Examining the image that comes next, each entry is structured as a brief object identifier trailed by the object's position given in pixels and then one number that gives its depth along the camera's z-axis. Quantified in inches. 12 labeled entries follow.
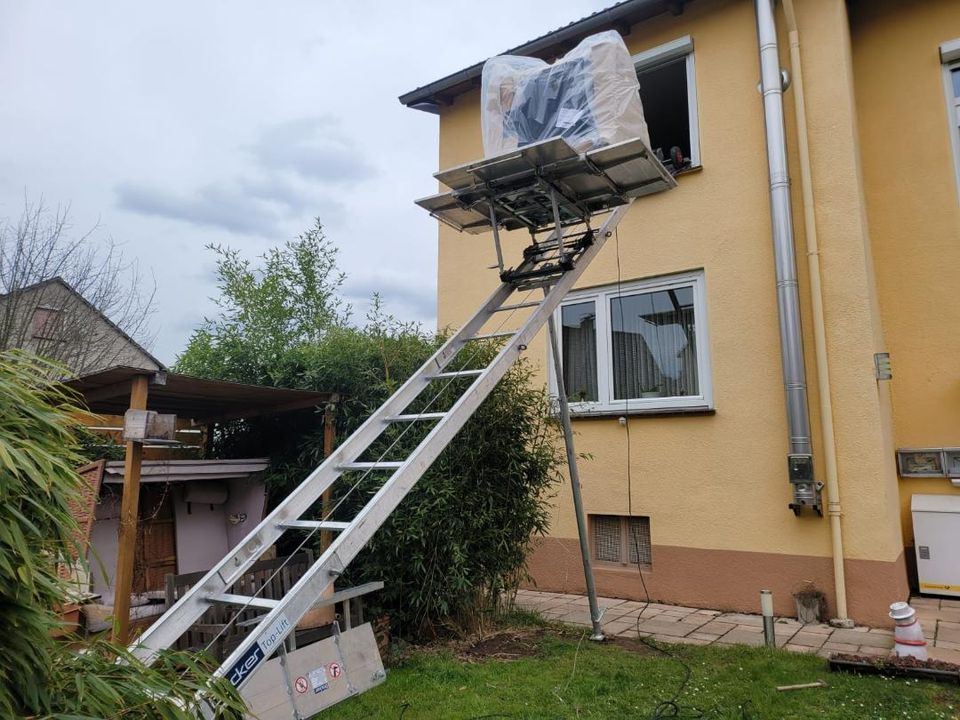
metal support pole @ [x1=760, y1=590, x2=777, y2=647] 184.4
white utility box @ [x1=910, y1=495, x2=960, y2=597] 229.1
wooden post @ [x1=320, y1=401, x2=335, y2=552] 200.4
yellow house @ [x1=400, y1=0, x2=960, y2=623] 218.8
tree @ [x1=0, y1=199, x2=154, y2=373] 375.6
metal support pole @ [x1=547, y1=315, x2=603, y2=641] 181.8
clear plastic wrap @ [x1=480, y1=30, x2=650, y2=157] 151.0
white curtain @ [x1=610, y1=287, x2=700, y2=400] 259.1
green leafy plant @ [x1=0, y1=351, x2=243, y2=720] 62.2
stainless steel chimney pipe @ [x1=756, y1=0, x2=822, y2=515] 215.5
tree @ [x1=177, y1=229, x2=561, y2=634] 188.1
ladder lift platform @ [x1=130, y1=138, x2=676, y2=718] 88.3
